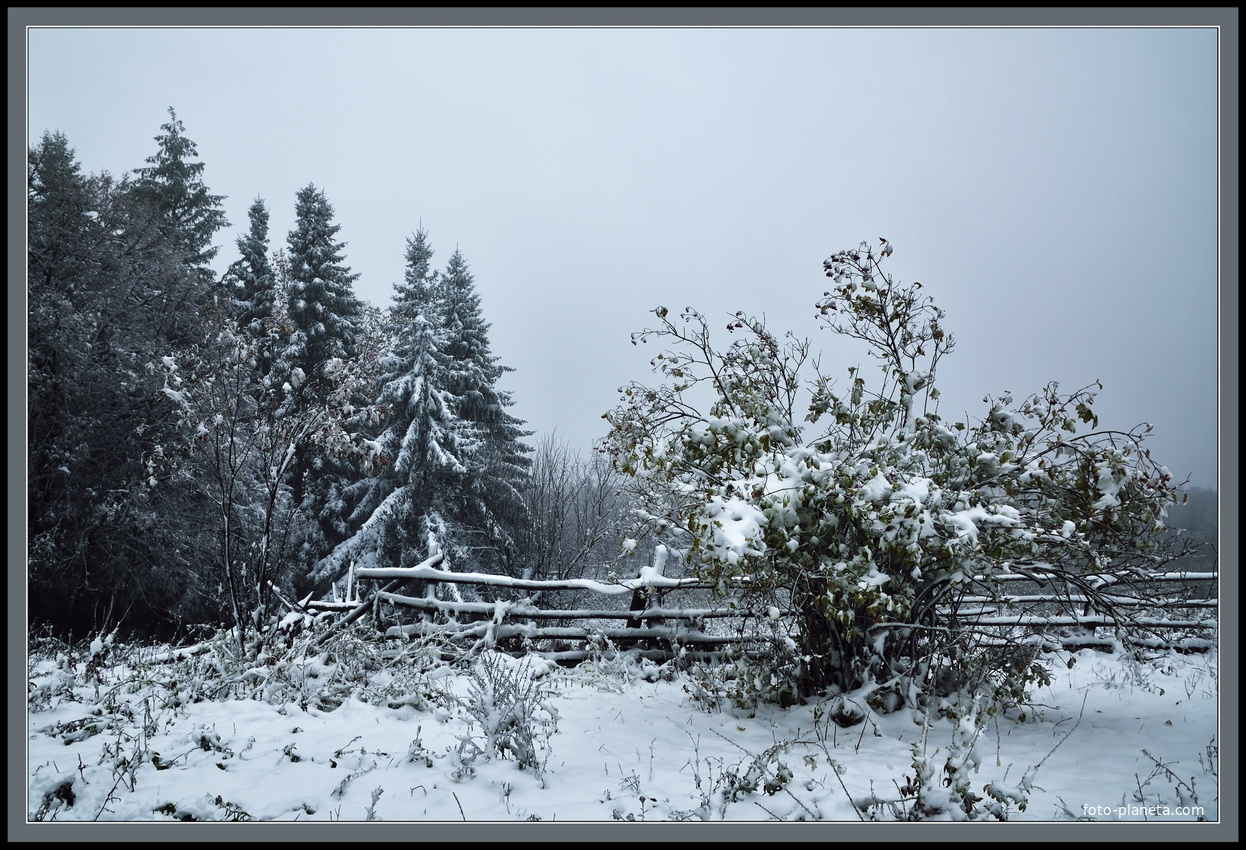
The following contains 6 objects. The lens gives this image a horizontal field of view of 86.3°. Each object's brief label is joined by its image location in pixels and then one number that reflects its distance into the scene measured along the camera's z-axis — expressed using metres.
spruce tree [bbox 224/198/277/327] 18.62
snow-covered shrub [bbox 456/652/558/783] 3.33
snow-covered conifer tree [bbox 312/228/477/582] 18.39
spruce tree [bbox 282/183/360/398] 19.38
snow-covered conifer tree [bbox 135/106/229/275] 17.56
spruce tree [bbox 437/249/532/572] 19.34
